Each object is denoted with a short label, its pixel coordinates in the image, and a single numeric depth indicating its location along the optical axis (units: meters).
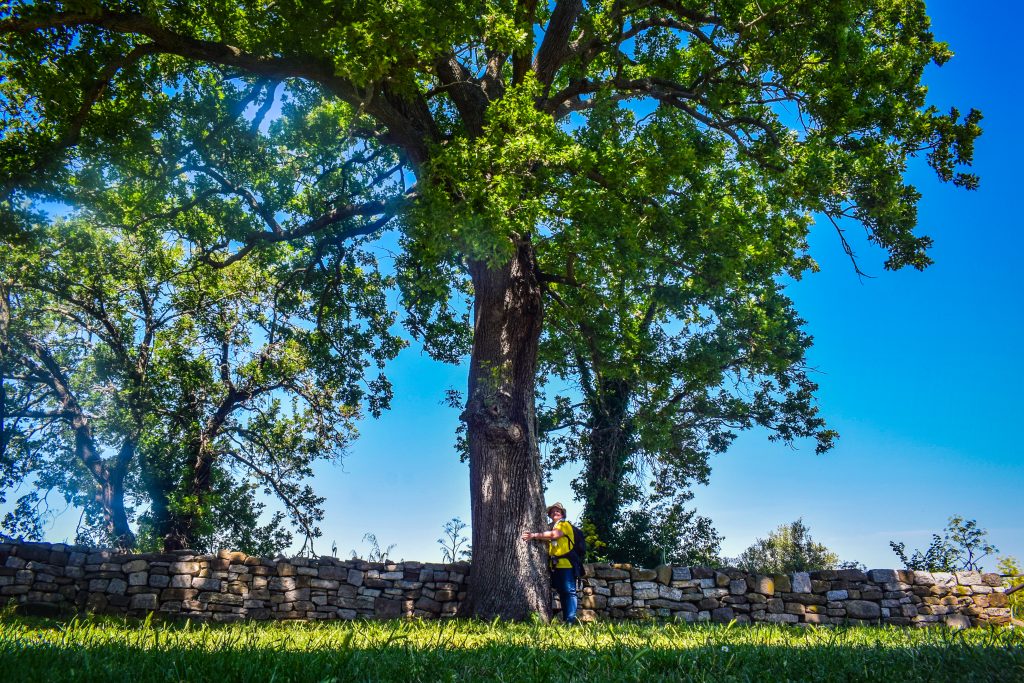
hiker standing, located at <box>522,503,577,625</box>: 9.48
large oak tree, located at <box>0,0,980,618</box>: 9.02
